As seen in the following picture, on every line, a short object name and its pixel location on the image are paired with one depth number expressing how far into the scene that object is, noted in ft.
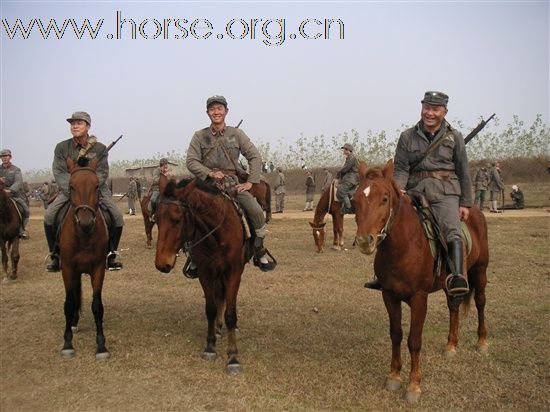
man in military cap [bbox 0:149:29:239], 37.11
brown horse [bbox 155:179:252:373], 16.60
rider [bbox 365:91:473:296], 17.81
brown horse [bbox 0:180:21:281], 36.68
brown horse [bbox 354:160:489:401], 14.62
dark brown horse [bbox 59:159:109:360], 19.49
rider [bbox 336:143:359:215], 45.37
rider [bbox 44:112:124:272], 22.06
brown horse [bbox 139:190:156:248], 51.21
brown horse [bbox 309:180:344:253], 45.47
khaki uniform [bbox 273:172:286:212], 94.53
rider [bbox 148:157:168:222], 45.55
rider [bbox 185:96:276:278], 20.70
